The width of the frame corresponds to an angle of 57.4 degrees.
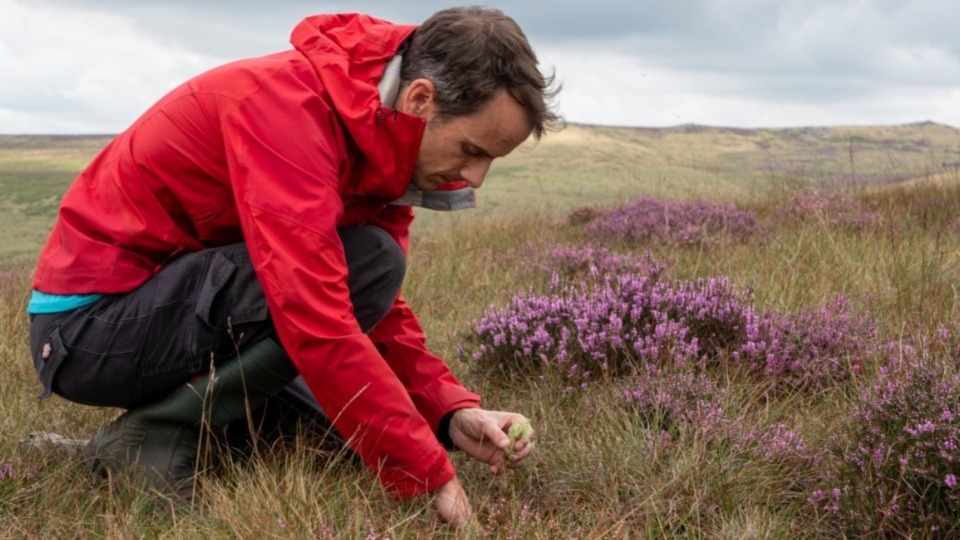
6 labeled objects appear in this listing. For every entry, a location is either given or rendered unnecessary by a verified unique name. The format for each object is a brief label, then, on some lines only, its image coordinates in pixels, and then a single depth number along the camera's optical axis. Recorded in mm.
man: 2303
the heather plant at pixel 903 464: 2203
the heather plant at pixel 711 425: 2602
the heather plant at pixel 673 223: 6578
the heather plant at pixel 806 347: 3330
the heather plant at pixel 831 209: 6625
